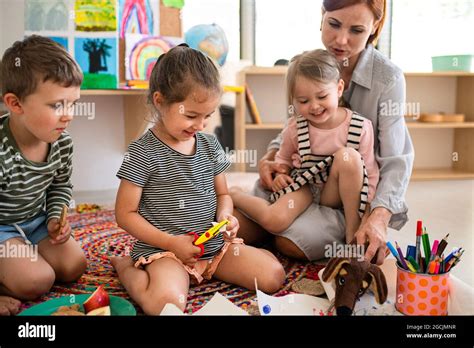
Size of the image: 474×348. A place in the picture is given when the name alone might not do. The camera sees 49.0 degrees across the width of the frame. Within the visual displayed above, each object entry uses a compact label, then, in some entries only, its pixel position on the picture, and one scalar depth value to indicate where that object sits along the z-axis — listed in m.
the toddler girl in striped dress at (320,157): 1.11
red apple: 0.81
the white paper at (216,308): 0.83
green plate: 0.81
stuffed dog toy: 0.85
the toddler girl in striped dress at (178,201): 0.91
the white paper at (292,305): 0.88
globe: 2.30
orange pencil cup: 0.84
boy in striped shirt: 0.90
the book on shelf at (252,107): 2.60
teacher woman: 1.13
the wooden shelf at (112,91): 2.04
